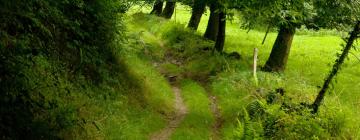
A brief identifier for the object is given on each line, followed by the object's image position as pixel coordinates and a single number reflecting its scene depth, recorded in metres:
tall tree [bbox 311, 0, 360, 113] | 13.75
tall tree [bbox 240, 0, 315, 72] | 19.91
